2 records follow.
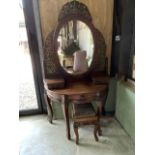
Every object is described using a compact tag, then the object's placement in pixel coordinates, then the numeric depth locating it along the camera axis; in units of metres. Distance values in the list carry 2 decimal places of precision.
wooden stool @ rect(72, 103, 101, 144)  2.00
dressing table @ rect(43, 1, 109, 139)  1.99
